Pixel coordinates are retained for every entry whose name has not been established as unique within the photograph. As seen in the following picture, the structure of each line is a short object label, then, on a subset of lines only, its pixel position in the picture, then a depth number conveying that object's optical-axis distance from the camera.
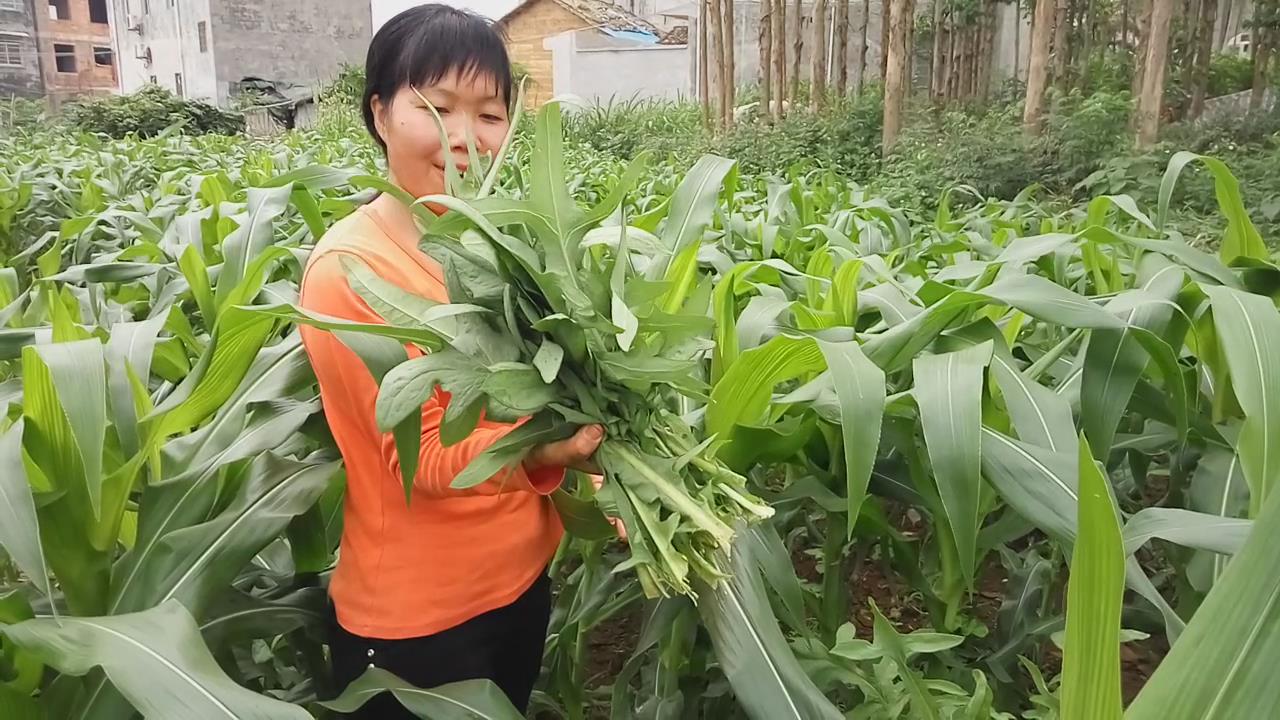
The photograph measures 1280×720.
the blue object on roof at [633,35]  21.78
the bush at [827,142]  7.22
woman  0.94
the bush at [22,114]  11.30
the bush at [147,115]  13.93
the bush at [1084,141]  4.87
